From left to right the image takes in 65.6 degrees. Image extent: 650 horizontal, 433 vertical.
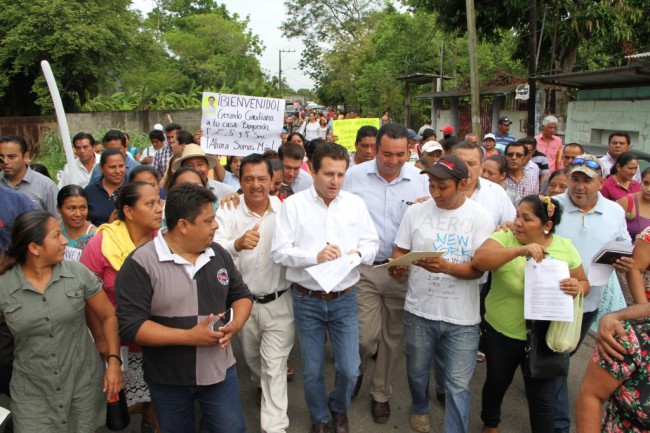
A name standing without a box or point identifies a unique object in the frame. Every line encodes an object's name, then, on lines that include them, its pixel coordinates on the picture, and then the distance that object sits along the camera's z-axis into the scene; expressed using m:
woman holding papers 3.01
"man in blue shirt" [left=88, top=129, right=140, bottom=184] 6.57
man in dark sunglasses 5.82
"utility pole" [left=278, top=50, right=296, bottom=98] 63.24
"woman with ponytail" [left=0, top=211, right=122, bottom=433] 2.64
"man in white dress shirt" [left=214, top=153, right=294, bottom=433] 3.44
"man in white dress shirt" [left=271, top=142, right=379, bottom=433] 3.35
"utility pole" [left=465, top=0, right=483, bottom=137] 13.12
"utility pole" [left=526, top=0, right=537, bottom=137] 13.61
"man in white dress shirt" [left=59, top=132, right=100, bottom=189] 6.14
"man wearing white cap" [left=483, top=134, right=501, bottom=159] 8.26
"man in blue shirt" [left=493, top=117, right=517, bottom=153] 9.18
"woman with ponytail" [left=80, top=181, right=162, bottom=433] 3.09
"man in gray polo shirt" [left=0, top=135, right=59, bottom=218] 4.64
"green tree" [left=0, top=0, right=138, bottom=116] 17.78
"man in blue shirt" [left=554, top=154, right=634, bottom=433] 3.57
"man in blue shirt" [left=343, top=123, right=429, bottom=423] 3.82
